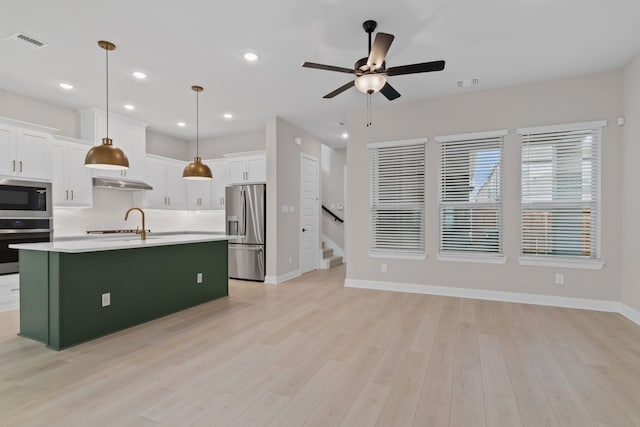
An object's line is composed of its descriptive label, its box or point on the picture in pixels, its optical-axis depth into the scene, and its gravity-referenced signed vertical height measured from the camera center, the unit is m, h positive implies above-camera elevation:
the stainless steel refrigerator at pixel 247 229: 5.91 -0.34
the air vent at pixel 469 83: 4.26 +1.75
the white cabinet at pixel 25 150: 4.12 +0.83
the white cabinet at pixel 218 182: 6.64 +0.61
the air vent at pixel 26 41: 3.13 +1.72
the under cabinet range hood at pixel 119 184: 5.28 +0.47
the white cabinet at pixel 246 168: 6.16 +0.85
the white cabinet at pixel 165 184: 6.18 +0.56
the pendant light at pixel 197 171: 4.32 +0.55
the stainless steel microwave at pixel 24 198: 4.10 +0.17
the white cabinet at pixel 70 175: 4.74 +0.56
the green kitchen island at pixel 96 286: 2.91 -0.79
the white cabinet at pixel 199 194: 6.83 +0.37
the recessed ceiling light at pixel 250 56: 3.53 +1.74
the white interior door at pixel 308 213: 6.64 -0.04
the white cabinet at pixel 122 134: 5.27 +1.33
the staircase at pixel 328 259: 7.27 -1.14
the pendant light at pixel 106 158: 3.06 +0.52
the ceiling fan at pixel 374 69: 2.67 +1.26
